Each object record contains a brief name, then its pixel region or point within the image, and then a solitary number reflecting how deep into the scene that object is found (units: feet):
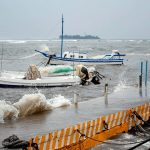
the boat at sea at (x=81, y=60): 174.01
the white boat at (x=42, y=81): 102.12
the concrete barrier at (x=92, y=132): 34.62
